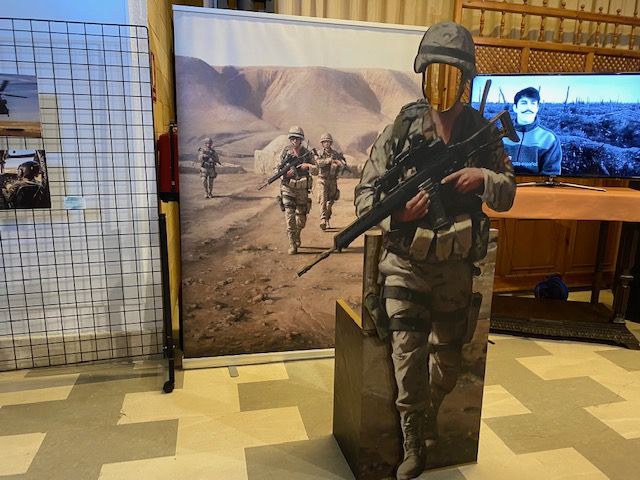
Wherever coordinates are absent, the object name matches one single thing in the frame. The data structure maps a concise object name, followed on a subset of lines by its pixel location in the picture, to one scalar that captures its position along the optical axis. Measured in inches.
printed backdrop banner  99.5
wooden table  118.8
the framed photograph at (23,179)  98.6
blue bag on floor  153.9
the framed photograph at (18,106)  96.3
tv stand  130.0
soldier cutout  68.9
